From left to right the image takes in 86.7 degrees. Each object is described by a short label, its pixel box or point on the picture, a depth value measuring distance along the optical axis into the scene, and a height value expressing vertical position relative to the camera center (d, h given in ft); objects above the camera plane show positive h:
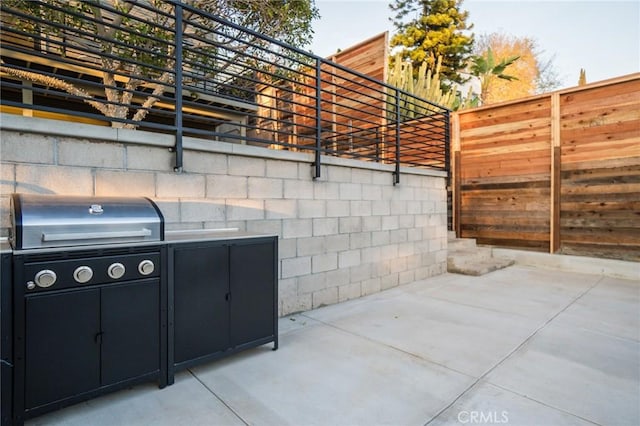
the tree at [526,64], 56.04 +24.79
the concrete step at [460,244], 21.12 -2.09
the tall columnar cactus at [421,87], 28.12 +10.75
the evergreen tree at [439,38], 43.55 +22.51
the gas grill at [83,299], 5.20 -1.52
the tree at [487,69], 38.04 +16.29
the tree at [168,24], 16.12 +9.71
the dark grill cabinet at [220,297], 6.78 -1.93
